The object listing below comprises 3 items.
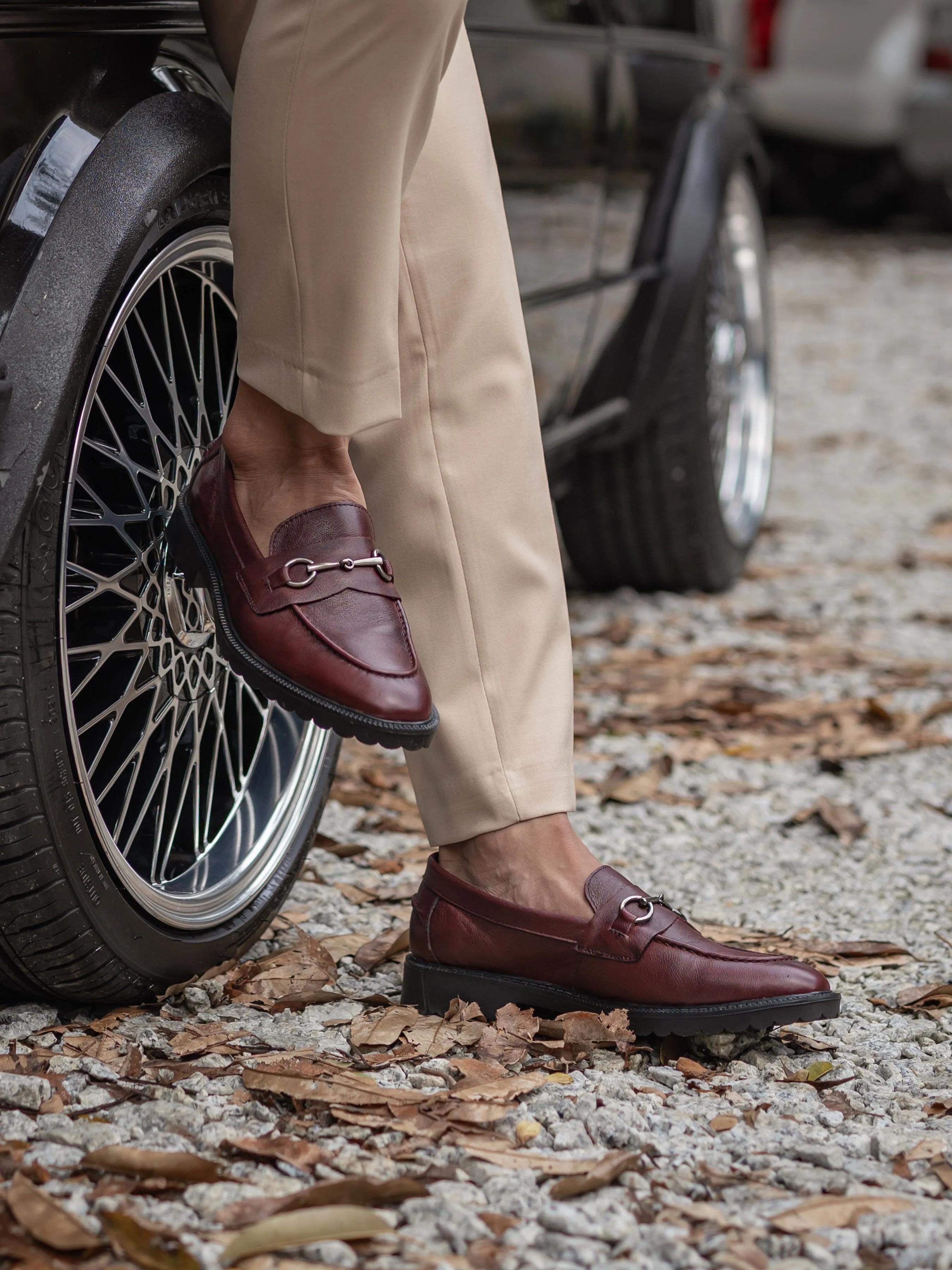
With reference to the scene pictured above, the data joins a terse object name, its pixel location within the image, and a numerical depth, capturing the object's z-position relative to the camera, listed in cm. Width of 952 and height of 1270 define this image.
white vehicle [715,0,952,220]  1083
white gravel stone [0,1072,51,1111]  270
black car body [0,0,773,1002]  269
